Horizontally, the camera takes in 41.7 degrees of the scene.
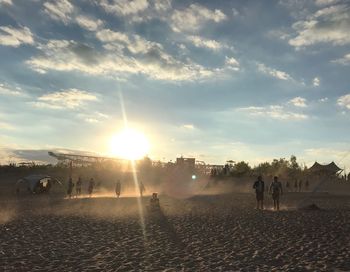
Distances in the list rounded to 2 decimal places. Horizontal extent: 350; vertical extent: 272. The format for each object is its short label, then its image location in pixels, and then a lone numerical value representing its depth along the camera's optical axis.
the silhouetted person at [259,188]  26.88
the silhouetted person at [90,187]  44.22
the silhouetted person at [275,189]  26.48
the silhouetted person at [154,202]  28.22
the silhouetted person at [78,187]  45.09
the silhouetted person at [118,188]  41.00
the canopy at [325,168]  76.88
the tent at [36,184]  51.16
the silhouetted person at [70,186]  42.81
